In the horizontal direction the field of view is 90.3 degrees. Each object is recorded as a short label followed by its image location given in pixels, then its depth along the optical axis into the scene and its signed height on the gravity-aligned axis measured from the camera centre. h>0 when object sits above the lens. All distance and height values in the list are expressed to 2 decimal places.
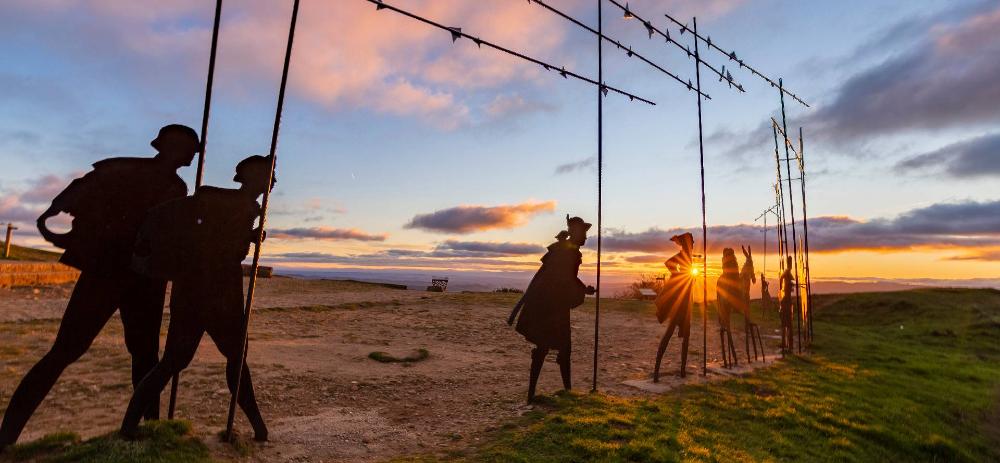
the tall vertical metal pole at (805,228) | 17.48 +1.99
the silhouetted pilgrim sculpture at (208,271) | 4.92 -0.06
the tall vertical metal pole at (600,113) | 8.87 +3.00
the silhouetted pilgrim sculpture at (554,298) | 8.09 -0.36
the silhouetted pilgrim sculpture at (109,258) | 4.92 +0.04
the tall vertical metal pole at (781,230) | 16.55 +1.84
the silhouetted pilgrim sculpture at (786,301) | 15.99 -0.54
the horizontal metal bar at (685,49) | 9.68 +5.00
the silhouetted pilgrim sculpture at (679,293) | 10.59 -0.26
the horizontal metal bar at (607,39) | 8.03 +4.44
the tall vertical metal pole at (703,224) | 11.03 +1.30
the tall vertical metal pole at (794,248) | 16.50 +1.21
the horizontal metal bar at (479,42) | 6.06 +3.28
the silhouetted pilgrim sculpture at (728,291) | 12.35 -0.22
